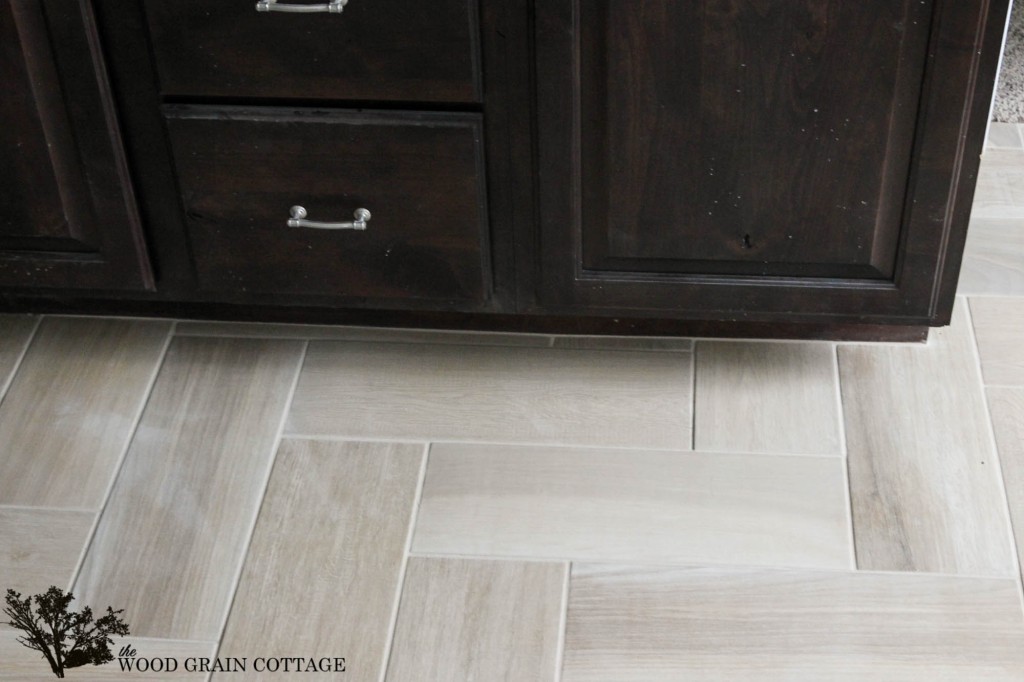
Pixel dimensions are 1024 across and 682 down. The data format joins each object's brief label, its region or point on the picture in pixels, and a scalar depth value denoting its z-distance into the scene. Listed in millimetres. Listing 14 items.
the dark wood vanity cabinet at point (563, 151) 1246
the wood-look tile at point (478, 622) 1207
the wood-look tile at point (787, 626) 1196
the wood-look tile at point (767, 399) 1443
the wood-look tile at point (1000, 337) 1518
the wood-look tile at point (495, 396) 1467
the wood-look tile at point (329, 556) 1239
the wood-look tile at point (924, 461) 1308
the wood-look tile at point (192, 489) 1285
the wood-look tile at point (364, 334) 1595
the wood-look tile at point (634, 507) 1322
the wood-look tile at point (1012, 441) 1347
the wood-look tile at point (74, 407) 1418
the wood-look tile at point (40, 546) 1308
